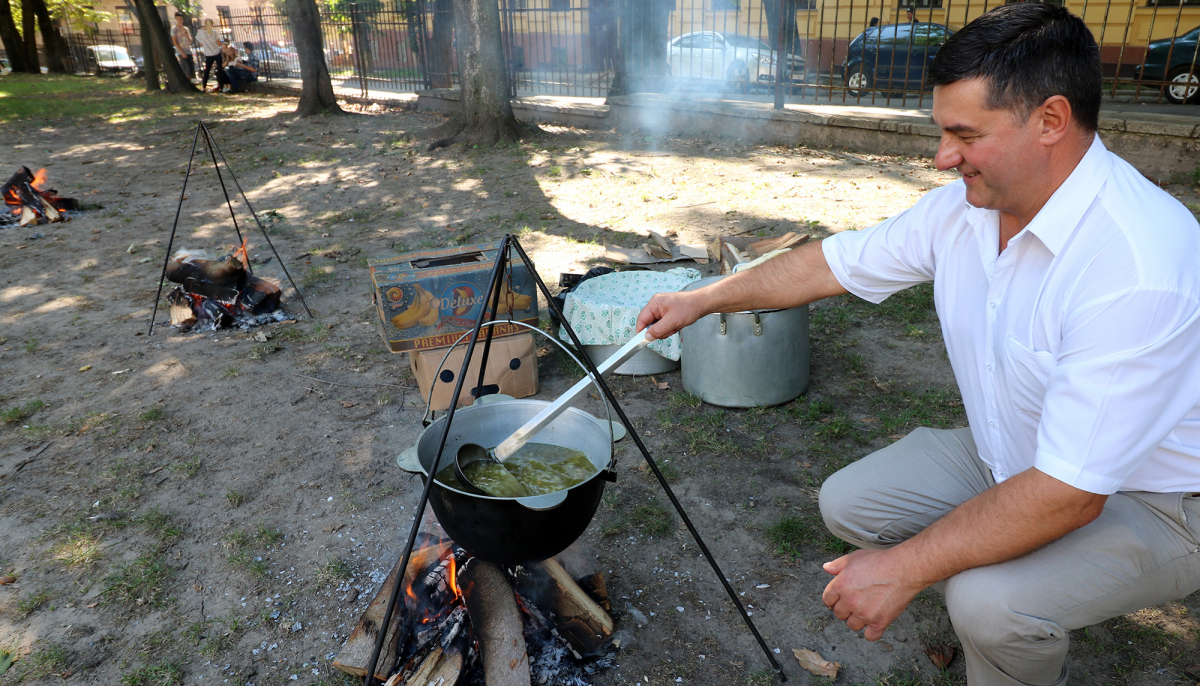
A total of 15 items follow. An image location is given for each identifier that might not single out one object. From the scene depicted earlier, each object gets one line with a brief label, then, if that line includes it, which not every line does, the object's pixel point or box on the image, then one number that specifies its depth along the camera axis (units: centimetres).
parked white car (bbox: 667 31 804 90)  1185
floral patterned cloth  404
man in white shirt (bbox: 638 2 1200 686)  150
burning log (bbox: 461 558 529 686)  222
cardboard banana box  388
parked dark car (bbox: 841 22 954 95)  1102
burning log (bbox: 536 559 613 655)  242
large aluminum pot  369
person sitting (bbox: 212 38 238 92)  1817
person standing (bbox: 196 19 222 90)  1761
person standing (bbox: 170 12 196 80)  1914
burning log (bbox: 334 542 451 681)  228
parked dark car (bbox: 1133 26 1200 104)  974
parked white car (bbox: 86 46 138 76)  2737
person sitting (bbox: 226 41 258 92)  1806
